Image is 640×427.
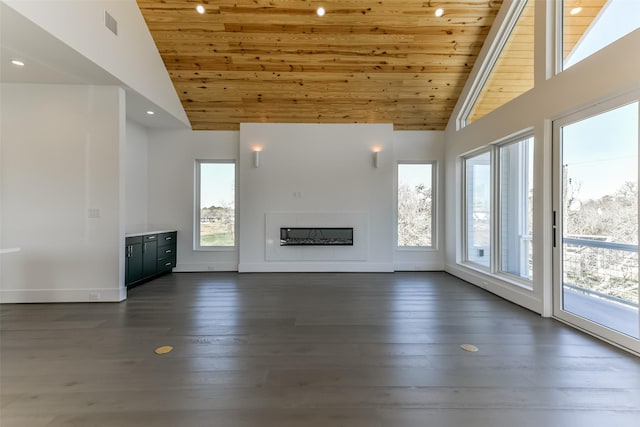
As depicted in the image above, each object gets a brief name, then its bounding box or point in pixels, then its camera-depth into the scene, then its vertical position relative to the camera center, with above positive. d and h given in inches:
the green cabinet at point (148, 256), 184.7 -27.2
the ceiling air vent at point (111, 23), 141.6 +92.5
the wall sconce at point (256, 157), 239.6 +46.8
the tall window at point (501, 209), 161.5 +4.2
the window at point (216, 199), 252.1 +14.3
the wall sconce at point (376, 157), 241.0 +46.9
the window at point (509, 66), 156.3 +87.5
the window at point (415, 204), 252.4 +9.9
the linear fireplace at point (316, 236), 241.8 -16.2
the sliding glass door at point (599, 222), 106.7 -2.7
